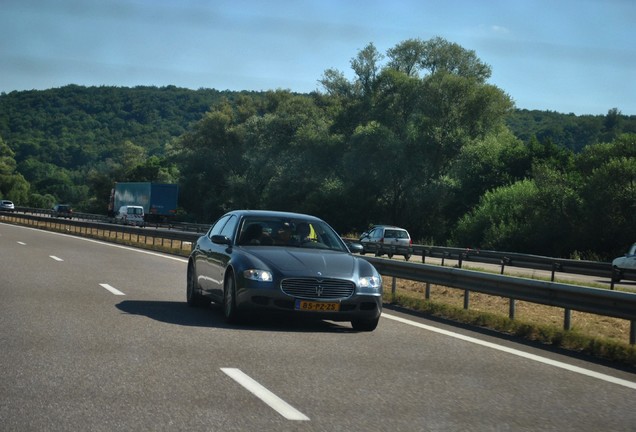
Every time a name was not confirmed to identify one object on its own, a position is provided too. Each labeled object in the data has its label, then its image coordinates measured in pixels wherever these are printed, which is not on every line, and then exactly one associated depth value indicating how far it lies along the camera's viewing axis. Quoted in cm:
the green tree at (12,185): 15912
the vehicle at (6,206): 10000
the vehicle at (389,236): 4275
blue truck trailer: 7269
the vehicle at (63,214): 7731
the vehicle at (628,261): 2998
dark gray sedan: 1091
